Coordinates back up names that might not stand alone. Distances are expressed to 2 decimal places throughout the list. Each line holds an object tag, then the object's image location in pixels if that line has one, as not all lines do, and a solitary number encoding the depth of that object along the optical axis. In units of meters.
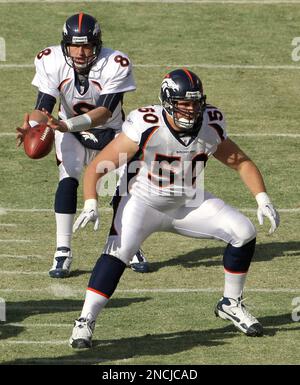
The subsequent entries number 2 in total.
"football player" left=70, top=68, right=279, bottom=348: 15.48
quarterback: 18.56
